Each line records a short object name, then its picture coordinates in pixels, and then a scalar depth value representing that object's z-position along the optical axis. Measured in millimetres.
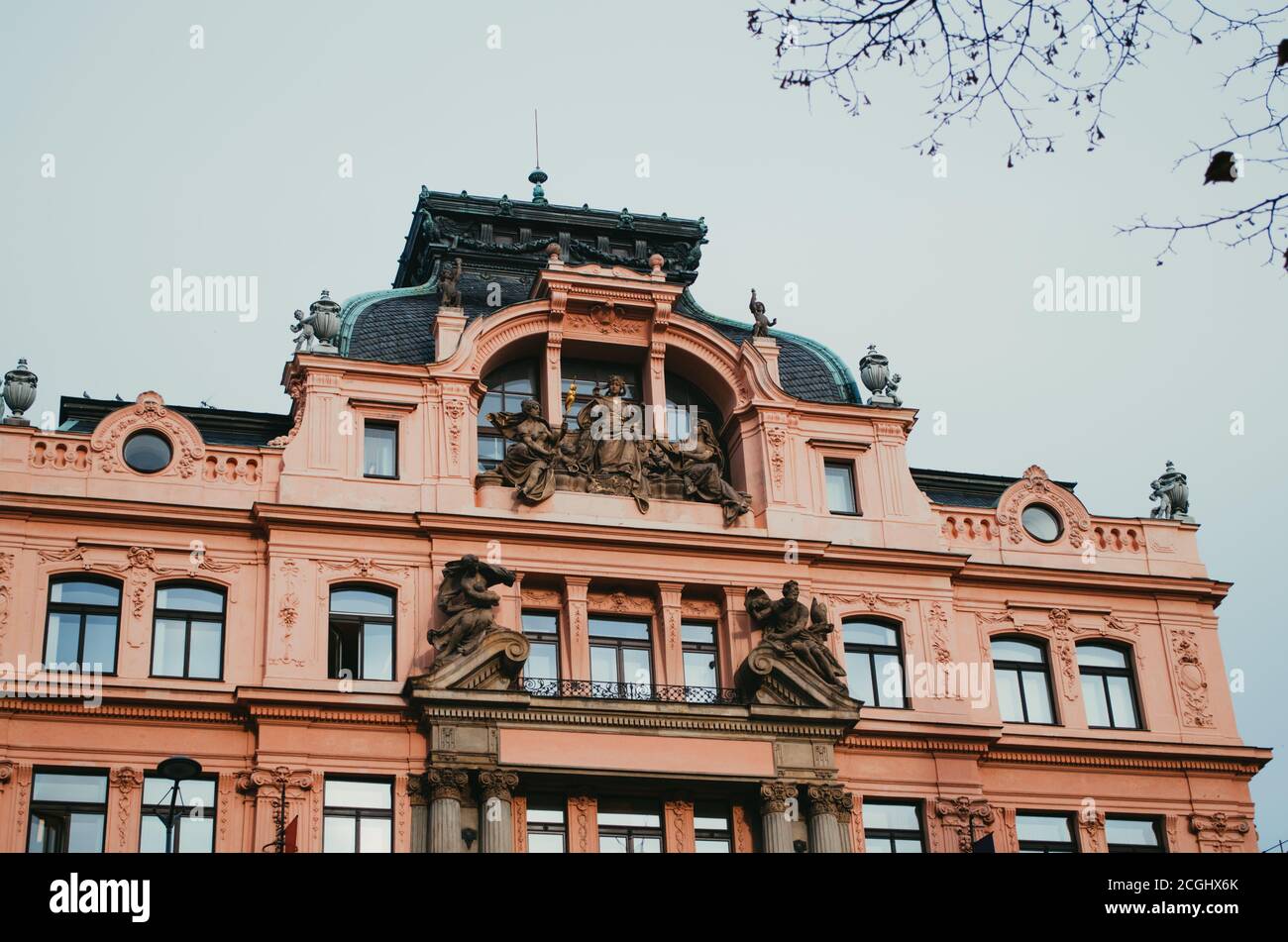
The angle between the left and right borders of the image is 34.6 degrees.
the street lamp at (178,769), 29109
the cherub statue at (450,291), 40719
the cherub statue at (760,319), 42031
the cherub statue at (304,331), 39688
